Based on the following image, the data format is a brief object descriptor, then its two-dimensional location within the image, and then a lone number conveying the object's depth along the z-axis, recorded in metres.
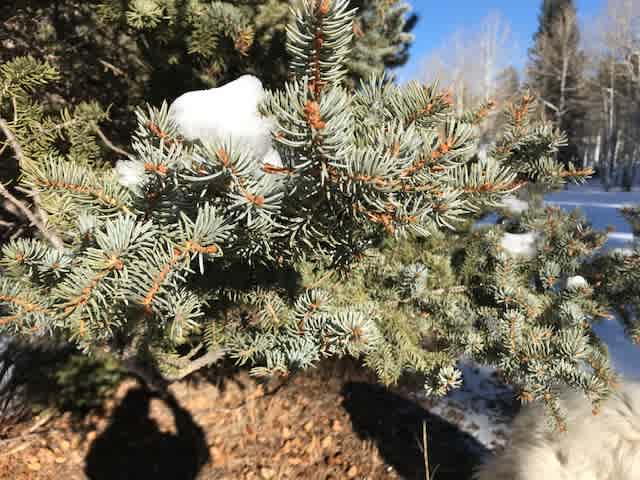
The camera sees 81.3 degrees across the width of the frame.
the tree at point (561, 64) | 22.92
